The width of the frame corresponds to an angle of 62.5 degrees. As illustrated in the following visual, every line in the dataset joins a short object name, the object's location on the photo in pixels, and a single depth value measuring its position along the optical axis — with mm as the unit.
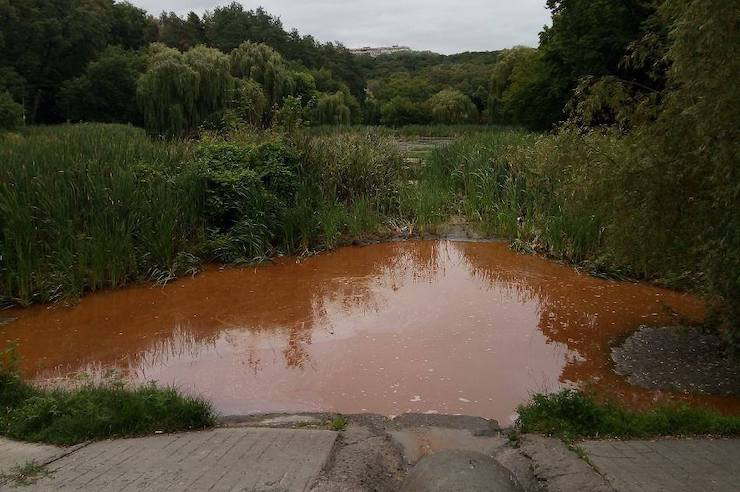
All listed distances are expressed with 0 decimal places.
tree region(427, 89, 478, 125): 56031
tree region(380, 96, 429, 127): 60719
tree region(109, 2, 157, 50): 48231
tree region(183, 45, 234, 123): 19103
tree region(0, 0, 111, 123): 34844
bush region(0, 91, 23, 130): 21922
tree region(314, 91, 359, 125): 29344
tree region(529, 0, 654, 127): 22438
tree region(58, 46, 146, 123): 35406
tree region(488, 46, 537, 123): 39769
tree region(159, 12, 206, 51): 49750
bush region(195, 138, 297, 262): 9383
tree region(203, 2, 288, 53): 50625
